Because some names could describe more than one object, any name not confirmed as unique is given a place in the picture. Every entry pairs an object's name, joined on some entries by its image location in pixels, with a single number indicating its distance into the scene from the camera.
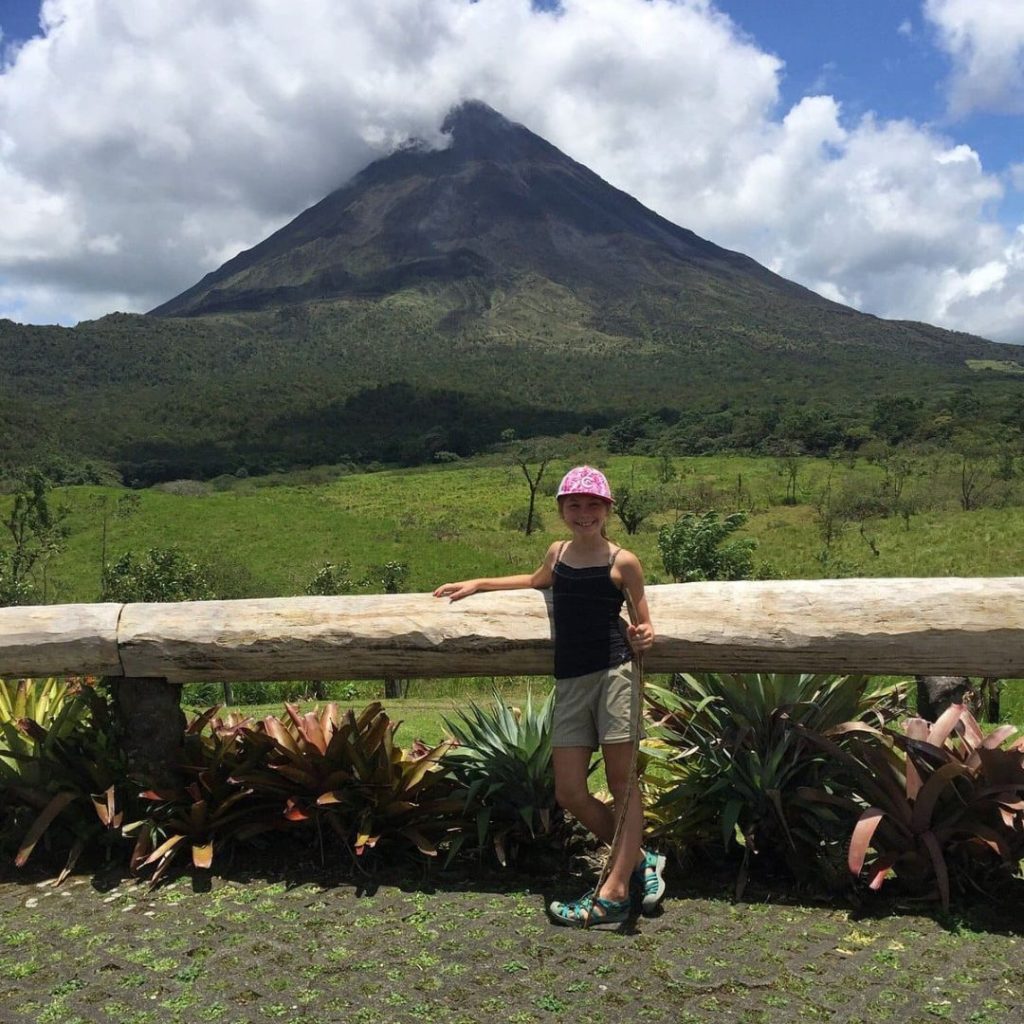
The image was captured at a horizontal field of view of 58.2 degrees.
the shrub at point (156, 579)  14.90
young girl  3.21
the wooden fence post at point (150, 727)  3.72
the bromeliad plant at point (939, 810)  3.17
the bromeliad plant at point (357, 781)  3.62
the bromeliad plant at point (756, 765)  3.38
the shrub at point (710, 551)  14.62
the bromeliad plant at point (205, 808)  3.54
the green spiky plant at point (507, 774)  3.58
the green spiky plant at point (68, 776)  3.66
